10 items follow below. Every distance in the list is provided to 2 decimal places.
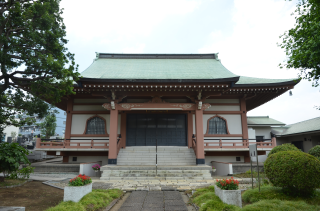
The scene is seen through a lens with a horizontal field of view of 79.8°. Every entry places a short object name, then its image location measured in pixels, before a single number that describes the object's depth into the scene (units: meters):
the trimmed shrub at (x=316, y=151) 8.30
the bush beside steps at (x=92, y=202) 4.69
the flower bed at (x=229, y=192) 5.03
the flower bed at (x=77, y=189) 5.25
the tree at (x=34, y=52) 6.54
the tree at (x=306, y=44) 6.96
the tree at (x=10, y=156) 6.34
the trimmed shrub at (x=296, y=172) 5.22
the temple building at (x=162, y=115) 11.09
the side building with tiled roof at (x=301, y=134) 17.14
